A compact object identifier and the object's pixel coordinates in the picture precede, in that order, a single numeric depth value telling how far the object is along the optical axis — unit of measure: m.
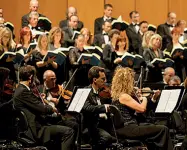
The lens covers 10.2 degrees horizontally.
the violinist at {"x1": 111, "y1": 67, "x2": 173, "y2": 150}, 11.56
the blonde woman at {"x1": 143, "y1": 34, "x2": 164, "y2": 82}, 17.59
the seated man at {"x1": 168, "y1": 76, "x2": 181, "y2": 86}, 14.75
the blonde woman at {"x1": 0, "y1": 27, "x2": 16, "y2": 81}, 15.16
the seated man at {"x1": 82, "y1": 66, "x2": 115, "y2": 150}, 11.79
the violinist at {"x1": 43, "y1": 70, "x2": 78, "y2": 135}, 12.86
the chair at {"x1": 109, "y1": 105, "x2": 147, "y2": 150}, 11.32
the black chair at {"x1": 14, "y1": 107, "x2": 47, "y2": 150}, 11.34
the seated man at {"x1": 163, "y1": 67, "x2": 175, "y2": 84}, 16.46
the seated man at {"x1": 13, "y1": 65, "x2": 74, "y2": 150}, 11.63
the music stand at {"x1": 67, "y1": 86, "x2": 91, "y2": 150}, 11.62
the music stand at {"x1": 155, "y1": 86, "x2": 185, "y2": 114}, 11.75
